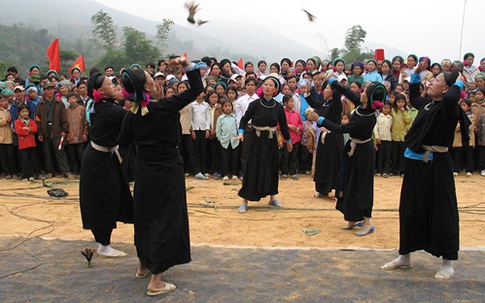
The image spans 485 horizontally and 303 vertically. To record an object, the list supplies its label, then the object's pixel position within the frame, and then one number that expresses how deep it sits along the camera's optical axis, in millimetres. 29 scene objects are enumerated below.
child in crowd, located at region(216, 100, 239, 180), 9727
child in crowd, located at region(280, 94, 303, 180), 9703
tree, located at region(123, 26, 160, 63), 31144
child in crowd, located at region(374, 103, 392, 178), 10102
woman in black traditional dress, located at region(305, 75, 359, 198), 7703
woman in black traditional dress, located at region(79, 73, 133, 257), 4879
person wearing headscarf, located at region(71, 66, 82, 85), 11886
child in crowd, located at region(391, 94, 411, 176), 10047
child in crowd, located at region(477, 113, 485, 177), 10180
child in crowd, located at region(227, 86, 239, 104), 10062
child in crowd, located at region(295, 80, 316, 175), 10060
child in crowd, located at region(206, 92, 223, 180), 9977
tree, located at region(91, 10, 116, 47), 39156
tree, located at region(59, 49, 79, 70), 35531
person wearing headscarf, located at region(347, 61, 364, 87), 11117
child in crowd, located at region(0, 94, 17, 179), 9461
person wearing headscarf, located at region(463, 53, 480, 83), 12328
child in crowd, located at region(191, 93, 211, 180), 9859
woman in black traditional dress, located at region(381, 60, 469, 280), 4215
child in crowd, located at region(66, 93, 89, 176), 9672
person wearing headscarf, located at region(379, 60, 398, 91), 11363
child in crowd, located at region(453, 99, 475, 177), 10125
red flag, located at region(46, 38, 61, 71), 13227
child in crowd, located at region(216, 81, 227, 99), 10219
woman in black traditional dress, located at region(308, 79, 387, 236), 5672
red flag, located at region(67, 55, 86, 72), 13742
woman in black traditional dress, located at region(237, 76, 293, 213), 6977
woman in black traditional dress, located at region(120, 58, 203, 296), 3906
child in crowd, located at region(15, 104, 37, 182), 9289
